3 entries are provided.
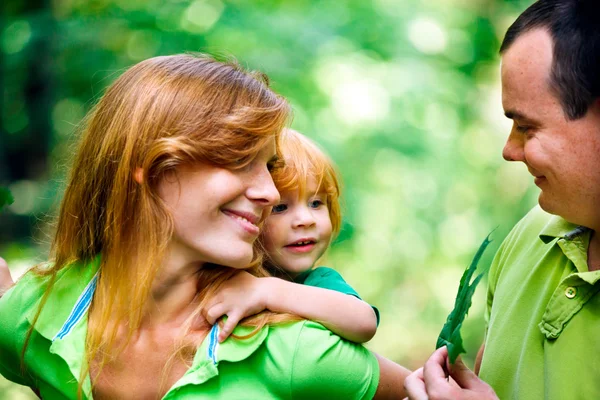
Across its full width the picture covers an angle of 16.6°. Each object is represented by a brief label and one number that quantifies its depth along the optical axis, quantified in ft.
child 7.15
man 7.10
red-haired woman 7.06
